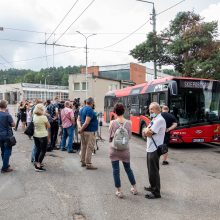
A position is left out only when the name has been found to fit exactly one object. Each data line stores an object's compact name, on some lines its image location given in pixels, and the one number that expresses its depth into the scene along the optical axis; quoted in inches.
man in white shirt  179.0
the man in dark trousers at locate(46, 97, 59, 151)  325.3
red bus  369.5
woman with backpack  177.1
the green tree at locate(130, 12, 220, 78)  575.9
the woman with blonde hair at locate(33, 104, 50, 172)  236.4
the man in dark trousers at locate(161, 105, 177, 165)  273.3
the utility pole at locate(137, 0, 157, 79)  614.0
